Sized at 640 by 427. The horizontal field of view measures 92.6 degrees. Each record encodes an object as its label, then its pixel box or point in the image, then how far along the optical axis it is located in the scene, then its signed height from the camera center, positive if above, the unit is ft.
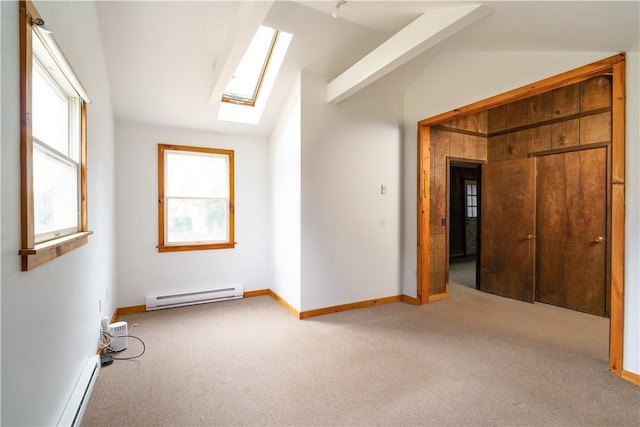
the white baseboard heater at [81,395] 5.32 -3.60
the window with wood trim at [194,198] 12.96 +0.51
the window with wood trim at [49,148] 3.95 +1.05
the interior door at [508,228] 13.60 -0.90
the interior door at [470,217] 25.39 -0.63
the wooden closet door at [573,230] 11.69 -0.85
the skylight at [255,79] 10.78 +5.22
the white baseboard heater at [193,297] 12.40 -3.73
